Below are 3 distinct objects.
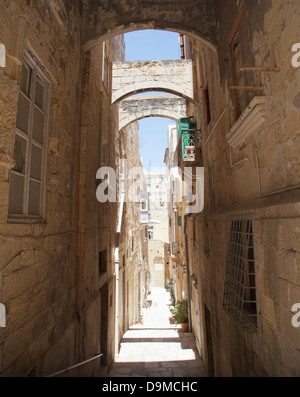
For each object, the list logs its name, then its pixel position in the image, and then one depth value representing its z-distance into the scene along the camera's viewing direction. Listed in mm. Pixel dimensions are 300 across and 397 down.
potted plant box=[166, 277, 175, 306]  18569
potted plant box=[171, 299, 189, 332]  9417
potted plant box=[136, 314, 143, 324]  13100
